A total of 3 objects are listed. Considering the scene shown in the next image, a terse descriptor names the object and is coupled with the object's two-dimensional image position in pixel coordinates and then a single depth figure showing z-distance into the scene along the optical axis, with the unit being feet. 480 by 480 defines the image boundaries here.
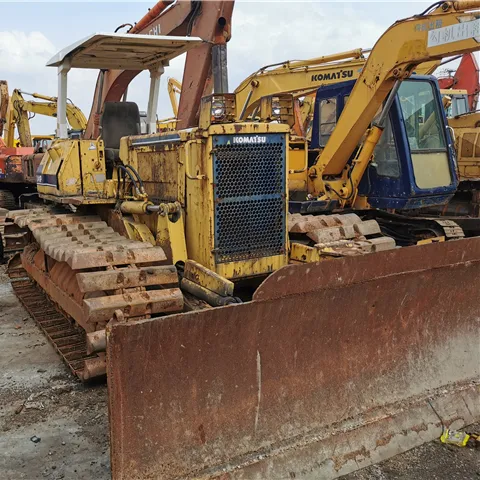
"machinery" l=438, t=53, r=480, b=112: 47.29
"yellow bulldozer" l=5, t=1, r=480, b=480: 9.87
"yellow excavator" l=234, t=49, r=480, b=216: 31.24
